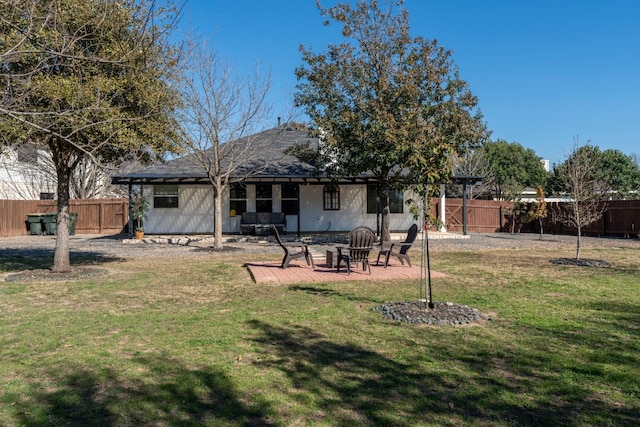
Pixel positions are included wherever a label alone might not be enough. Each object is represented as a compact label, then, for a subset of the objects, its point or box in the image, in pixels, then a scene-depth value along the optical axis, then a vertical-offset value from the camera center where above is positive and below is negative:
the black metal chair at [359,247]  9.78 -0.64
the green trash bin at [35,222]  23.78 -0.23
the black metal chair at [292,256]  10.72 -0.90
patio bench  20.16 -0.20
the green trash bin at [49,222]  23.77 -0.23
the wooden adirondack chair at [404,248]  10.87 -0.72
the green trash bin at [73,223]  24.30 -0.29
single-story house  20.05 +0.86
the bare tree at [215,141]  14.81 +2.56
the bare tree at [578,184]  12.45 +0.96
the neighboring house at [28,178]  29.22 +2.63
